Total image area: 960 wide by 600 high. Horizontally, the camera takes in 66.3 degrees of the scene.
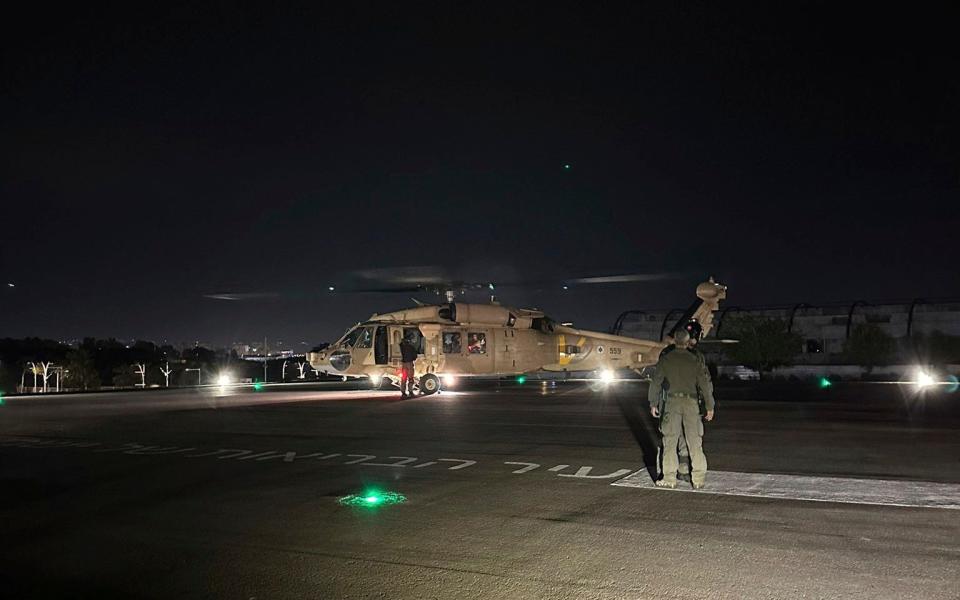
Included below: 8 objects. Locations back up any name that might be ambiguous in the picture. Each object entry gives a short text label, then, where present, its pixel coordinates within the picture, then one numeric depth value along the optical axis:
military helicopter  29.80
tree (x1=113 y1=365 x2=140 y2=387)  55.50
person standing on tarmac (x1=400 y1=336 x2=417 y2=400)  28.31
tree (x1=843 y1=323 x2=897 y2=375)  68.75
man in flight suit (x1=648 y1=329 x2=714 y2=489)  9.38
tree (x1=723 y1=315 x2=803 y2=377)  61.84
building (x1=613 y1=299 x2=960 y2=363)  76.69
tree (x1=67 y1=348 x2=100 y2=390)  50.91
